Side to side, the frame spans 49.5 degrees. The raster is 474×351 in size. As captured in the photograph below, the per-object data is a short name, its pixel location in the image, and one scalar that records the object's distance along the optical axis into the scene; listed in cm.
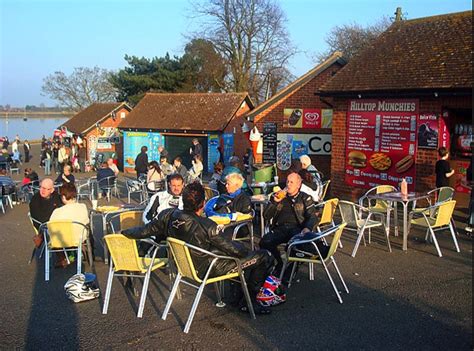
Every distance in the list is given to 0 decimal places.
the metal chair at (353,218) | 782
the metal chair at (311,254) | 558
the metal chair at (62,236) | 669
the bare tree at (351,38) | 4559
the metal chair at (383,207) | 834
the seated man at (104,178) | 1490
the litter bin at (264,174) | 1371
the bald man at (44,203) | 775
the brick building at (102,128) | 3209
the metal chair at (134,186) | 1416
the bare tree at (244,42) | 3966
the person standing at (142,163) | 1747
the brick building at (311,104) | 1702
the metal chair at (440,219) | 770
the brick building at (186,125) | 2498
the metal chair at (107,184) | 1491
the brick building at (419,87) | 1098
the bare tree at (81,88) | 5306
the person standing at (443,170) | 970
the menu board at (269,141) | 1820
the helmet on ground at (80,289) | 584
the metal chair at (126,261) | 541
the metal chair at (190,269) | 487
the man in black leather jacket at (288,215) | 636
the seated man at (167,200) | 691
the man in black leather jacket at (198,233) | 505
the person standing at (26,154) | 3480
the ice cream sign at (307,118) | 1694
